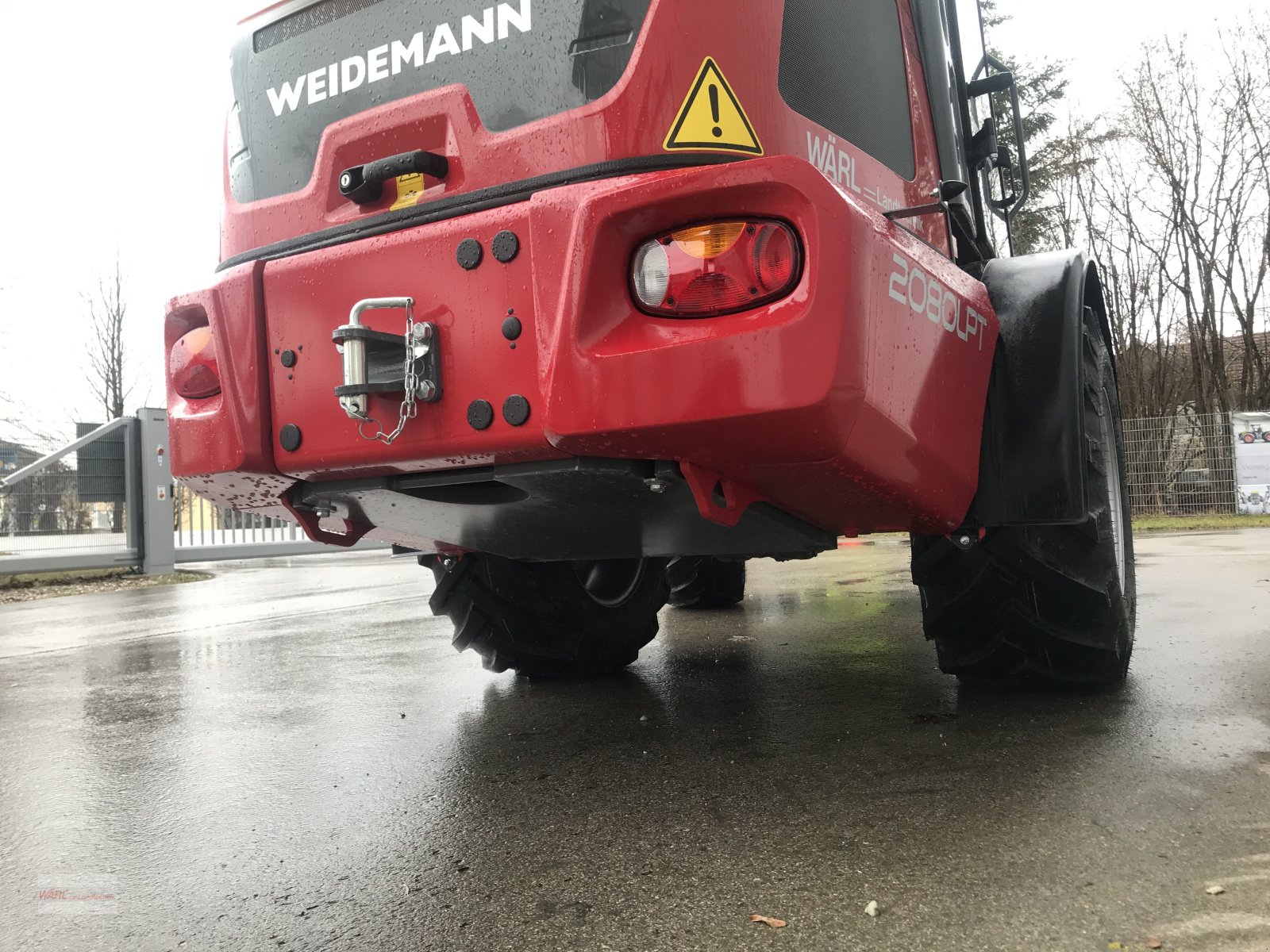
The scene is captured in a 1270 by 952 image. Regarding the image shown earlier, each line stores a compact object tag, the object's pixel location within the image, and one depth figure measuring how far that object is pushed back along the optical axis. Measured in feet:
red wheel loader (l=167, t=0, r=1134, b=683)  6.50
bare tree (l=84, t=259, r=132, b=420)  86.07
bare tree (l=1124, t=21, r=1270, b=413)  72.49
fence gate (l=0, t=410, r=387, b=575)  34.45
